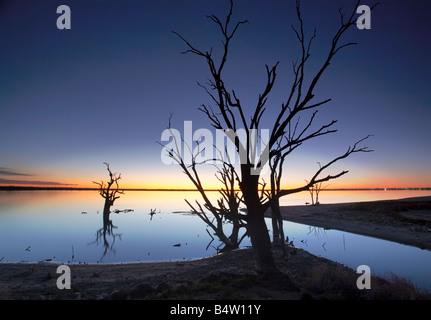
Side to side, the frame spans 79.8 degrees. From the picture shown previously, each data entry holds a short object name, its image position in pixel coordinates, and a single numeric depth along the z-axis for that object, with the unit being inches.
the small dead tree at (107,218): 1102.4
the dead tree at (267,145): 291.9
